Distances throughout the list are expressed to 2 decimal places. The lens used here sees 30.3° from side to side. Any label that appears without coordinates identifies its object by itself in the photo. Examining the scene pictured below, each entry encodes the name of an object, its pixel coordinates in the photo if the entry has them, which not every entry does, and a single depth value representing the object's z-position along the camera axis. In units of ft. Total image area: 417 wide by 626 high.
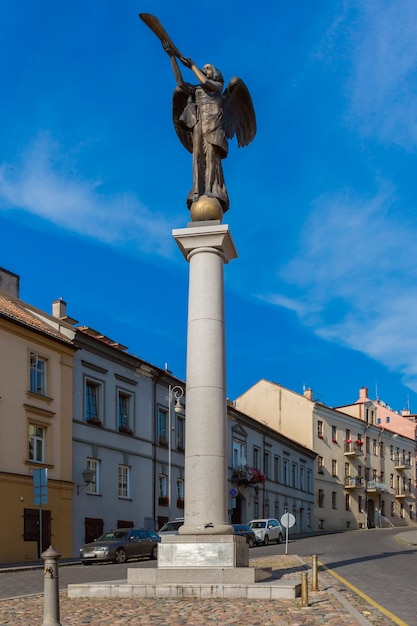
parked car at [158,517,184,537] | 104.04
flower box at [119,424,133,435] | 119.90
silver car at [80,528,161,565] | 86.12
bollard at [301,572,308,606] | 38.14
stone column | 48.08
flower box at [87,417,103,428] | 112.06
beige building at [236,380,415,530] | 215.31
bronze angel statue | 56.80
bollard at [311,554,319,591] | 45.60
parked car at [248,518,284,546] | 131.34
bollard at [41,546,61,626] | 29.99
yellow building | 92.94
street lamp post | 109.09
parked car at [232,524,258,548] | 111.96
